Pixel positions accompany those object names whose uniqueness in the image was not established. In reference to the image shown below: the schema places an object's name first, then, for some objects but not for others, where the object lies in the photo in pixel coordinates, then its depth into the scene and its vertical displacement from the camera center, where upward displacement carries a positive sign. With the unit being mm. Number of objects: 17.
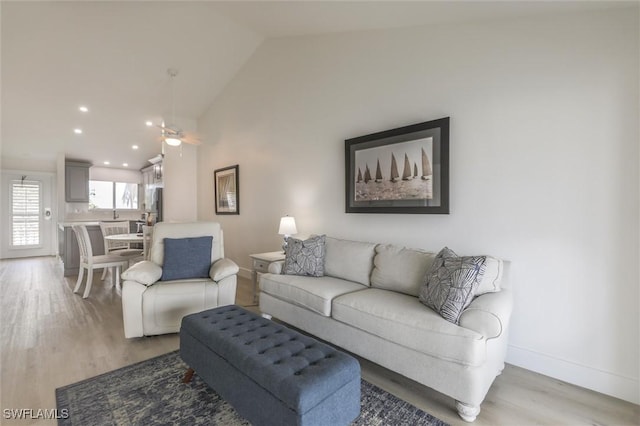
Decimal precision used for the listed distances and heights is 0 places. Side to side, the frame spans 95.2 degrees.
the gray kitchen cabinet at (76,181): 7230 +766
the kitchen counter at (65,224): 5265 -241
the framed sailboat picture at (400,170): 2646 +410
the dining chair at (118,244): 4492 -592
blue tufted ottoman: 1293 -798
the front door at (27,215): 7258 -79
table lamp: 3721 -203
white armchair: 2660 -689
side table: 3460 -620
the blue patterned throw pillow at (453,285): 1834 -490
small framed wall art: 5188 +410
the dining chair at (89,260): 4000 -687
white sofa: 1681 -733
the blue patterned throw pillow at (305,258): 2938 -477
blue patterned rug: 1665 -1187
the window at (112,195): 8133 +485
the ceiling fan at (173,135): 4188 +1121
